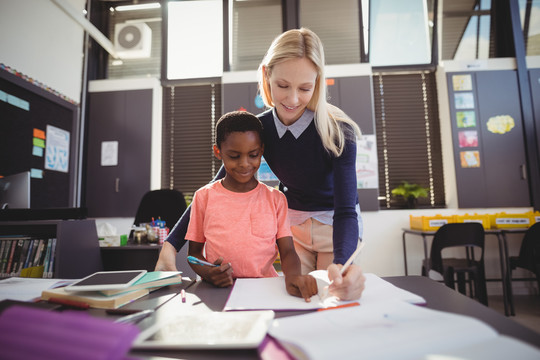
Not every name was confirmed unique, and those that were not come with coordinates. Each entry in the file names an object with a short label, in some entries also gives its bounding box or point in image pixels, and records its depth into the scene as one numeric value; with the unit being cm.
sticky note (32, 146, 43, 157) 292
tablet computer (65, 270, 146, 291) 64
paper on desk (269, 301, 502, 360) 37
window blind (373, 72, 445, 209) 373
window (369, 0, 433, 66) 380
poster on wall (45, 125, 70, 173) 312
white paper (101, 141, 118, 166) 378
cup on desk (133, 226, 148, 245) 211
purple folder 32
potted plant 349
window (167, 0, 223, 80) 401
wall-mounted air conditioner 409
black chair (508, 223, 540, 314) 260
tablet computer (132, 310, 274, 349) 42
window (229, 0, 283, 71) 399
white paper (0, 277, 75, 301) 71
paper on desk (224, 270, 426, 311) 62
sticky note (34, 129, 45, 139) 295
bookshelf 156
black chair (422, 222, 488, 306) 261
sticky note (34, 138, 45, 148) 294
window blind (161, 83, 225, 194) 394
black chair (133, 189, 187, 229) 249
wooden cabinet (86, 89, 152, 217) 371
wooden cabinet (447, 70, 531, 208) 341
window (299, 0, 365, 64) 393
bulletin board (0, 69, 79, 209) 264
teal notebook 68
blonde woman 102
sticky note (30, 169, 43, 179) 290
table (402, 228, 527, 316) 269
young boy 104
